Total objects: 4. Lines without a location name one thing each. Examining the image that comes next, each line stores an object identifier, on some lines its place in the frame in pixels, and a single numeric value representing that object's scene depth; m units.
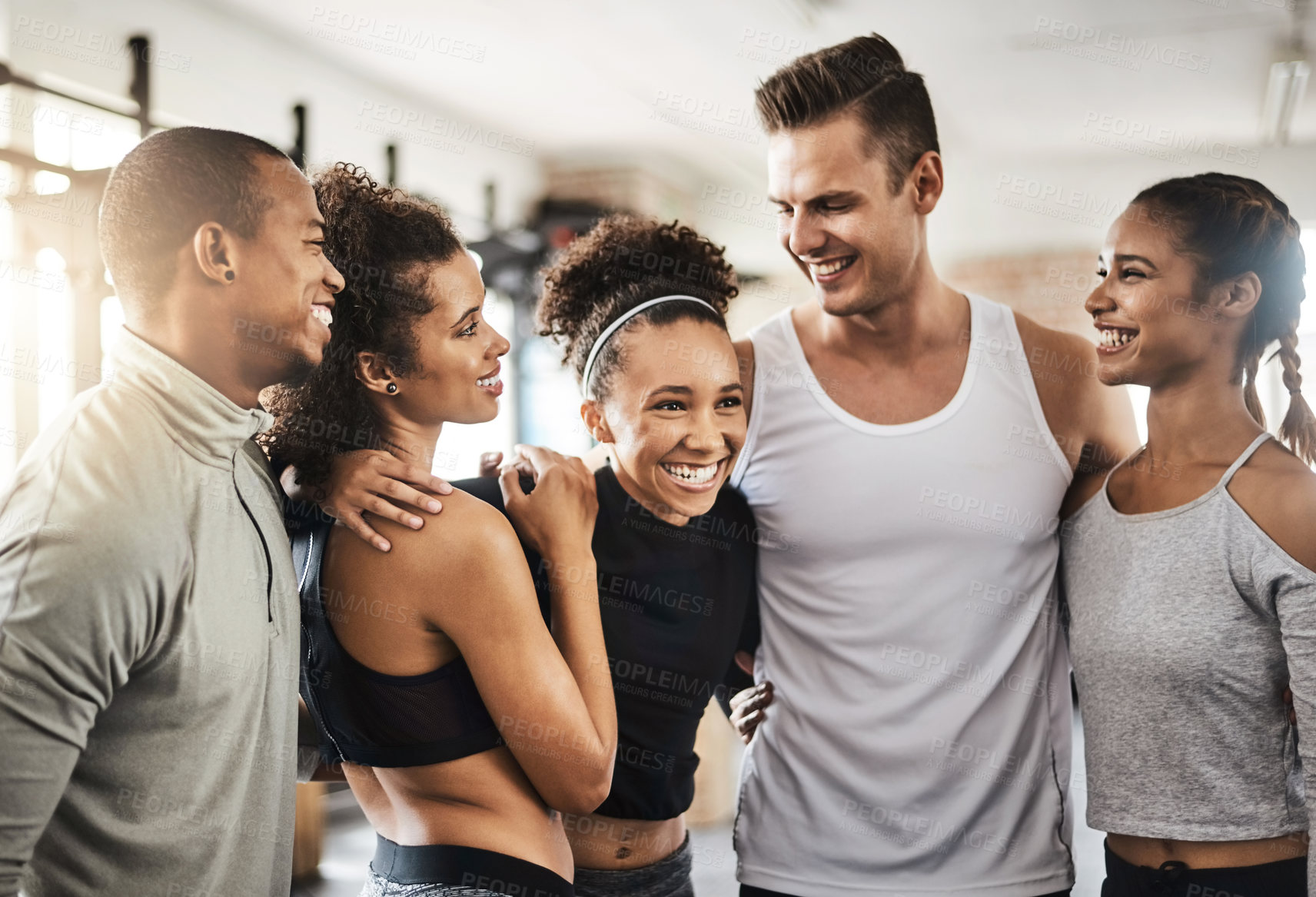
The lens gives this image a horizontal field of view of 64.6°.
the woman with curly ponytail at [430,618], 1.29
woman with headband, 1.59
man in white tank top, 1.67
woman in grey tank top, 1.40
